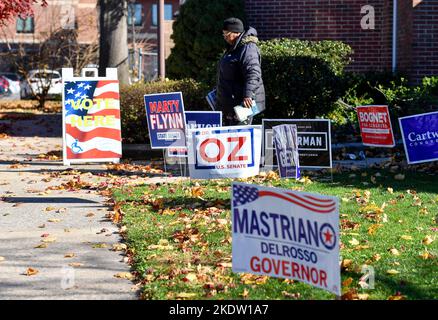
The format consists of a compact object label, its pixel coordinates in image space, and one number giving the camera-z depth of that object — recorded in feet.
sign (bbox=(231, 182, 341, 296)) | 16.87
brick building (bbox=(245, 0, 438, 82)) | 59.47
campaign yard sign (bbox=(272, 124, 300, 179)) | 32.99
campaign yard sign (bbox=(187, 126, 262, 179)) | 30.40
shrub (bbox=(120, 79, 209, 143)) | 48.93
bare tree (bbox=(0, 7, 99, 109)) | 105.91
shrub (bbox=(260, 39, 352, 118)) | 47.11
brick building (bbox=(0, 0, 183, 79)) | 138.10
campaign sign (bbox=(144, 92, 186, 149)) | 36.88
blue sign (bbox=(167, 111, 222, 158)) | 35.90
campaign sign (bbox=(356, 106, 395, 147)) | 38.47
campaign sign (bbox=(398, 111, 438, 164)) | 36.22
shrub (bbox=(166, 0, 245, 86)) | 57.52
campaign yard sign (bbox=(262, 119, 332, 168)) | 34.78
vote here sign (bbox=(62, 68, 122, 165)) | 42.68
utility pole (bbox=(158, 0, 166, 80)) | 67.26
